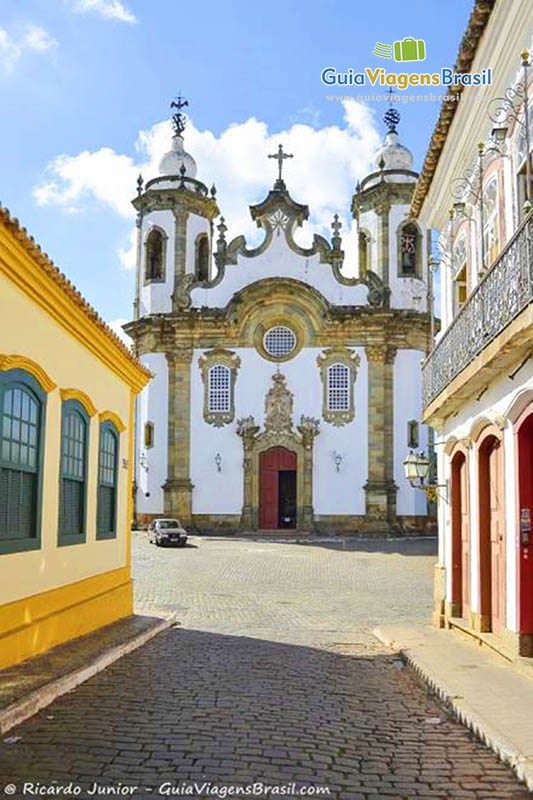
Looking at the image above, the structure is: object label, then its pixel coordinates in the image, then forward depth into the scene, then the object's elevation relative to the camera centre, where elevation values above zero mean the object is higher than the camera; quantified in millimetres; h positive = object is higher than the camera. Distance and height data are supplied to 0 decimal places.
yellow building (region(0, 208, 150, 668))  8375 +435
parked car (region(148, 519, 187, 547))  30281 -1213
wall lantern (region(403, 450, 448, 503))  13727 +428
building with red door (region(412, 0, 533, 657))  8727 +1662
